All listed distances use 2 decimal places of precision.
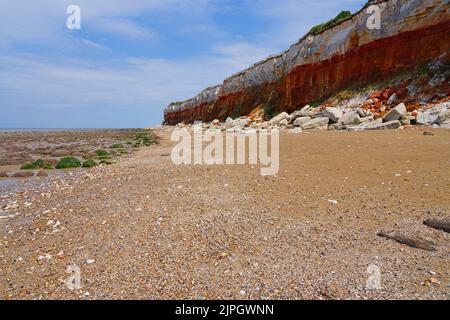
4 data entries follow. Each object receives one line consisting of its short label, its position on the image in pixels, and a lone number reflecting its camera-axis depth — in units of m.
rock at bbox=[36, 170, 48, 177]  13.10
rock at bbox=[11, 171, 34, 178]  13.10
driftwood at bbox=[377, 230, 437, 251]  4.20
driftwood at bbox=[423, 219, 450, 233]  4.59
